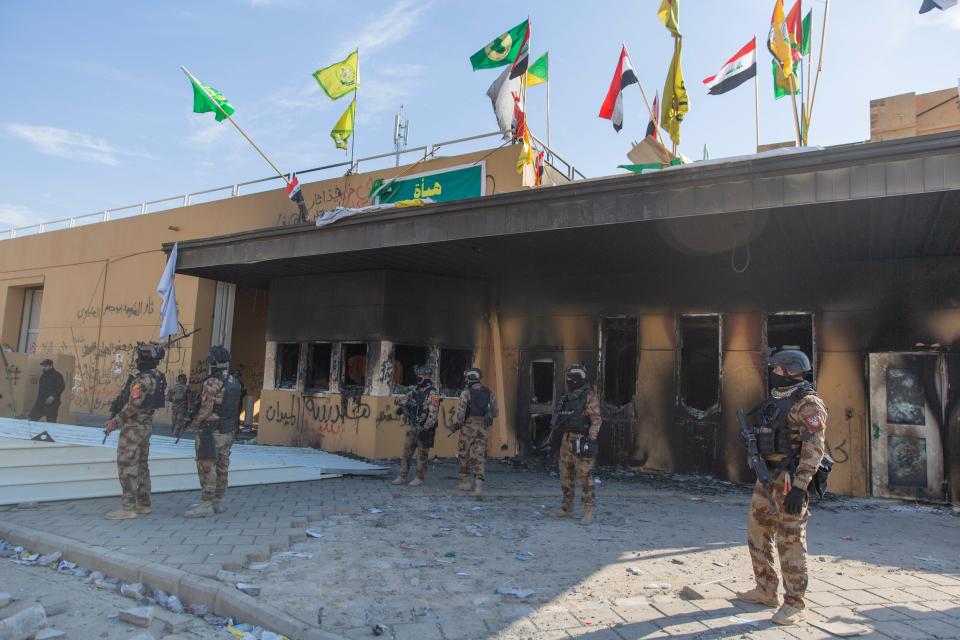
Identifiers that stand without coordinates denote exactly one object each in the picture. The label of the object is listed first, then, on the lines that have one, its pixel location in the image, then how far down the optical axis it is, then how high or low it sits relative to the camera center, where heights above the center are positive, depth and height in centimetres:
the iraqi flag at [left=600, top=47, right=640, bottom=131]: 1080 +548
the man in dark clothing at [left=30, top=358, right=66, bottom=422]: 1167 -54
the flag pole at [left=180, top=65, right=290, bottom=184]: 1217 +521
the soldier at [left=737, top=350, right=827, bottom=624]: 403 -53
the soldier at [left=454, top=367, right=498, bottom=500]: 829 -49
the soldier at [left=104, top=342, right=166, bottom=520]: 621 -63
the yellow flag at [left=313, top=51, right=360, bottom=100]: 1329 +661
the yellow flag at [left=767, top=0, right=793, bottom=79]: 1030 +610
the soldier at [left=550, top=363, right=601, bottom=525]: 677 -50
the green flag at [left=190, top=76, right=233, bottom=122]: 1217 +547
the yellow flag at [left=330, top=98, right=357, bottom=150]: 1379 +576
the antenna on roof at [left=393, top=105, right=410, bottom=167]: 2023 +852
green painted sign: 1255 +428
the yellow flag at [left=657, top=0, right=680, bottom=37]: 995 +625
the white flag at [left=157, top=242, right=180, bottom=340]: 1215 +137
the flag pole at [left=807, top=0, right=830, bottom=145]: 919 +551
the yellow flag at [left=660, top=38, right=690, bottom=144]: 1052 +515
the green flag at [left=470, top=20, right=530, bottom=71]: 1075 +609
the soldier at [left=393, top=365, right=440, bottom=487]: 852 -52
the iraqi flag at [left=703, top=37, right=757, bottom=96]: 1052 +569
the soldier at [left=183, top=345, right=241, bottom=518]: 645 -61
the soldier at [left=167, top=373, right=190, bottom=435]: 1286 -58
